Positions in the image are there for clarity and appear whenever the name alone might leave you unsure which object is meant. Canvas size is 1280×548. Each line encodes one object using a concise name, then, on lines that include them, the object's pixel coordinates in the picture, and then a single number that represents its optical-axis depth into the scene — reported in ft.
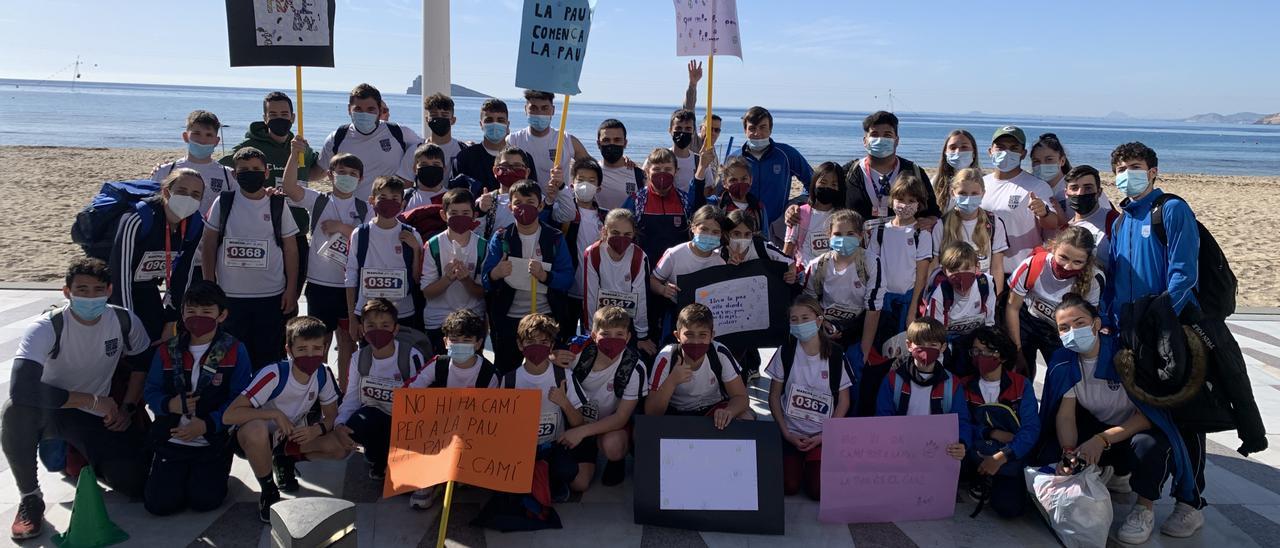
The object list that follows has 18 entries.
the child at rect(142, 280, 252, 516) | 16.07
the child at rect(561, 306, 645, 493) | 17.11
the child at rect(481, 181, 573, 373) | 19.31
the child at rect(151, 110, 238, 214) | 21.25
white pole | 32.65
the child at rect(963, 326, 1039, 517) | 16.67
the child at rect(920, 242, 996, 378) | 18.08
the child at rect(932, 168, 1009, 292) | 19.53
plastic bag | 15.42
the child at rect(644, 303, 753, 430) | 16.90
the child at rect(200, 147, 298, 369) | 19.60
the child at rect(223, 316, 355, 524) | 16.15
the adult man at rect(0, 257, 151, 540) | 15.31
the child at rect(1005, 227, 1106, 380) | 18.02
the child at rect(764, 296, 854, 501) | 17.61
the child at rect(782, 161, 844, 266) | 20.98
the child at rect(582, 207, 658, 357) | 19.48
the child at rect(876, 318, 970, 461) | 16.83
